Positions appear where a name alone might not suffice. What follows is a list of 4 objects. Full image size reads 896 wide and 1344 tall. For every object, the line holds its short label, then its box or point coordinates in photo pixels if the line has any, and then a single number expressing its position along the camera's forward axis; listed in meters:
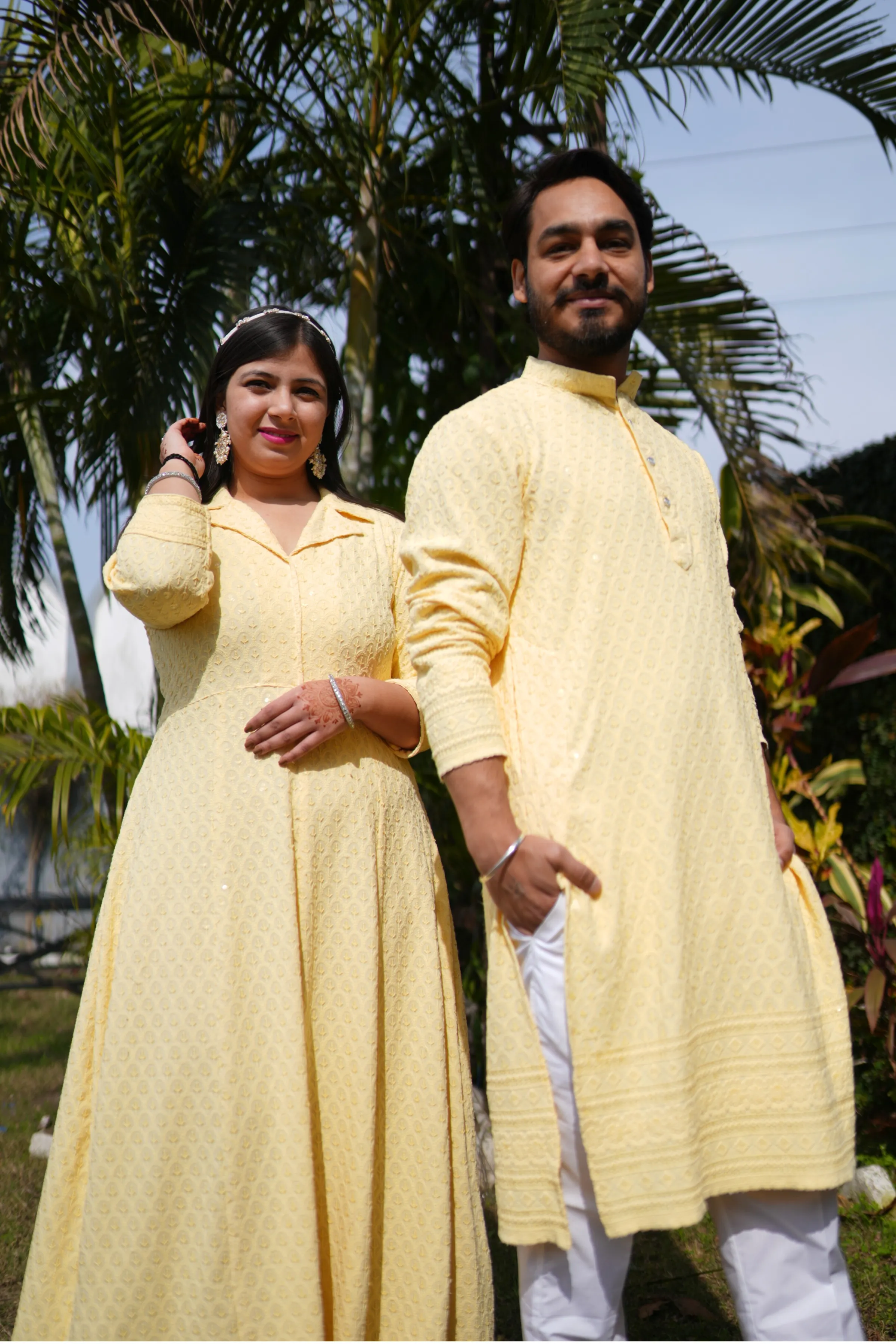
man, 1.56
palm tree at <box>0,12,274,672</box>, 3.98
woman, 2.00
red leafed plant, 3.50
